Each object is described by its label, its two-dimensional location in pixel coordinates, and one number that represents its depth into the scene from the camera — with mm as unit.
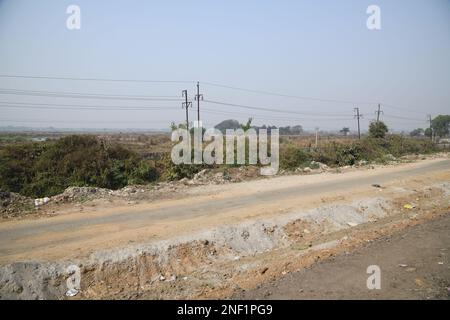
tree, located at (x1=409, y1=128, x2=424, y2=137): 116238
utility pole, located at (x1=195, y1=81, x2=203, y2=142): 34156
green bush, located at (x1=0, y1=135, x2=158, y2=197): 13875
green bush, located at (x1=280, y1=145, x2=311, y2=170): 21783
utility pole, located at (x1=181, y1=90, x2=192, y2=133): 35700
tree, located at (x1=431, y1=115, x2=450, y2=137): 93200
